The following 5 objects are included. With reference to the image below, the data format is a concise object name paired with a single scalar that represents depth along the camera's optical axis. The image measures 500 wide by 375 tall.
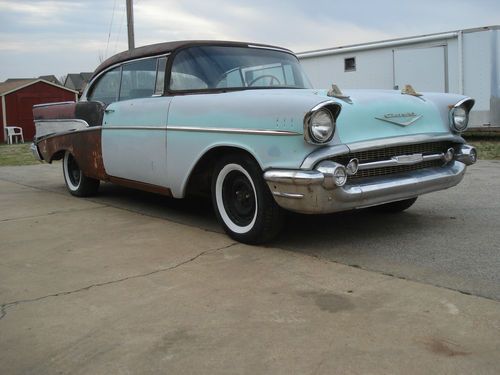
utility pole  15.64
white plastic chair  23.20
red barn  24.31
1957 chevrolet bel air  3.90
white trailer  11.90
